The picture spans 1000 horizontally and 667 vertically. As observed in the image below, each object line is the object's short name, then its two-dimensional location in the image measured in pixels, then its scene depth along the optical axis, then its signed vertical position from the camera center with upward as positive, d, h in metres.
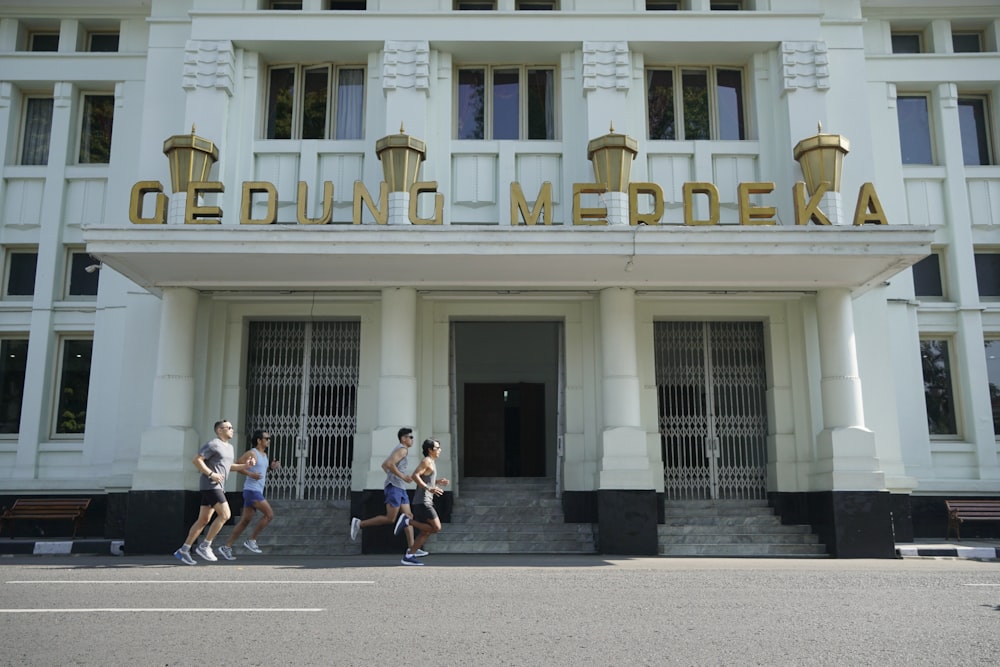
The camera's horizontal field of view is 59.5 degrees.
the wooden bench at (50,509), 14.98 -0.79
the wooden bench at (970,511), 14.77 -0.91
